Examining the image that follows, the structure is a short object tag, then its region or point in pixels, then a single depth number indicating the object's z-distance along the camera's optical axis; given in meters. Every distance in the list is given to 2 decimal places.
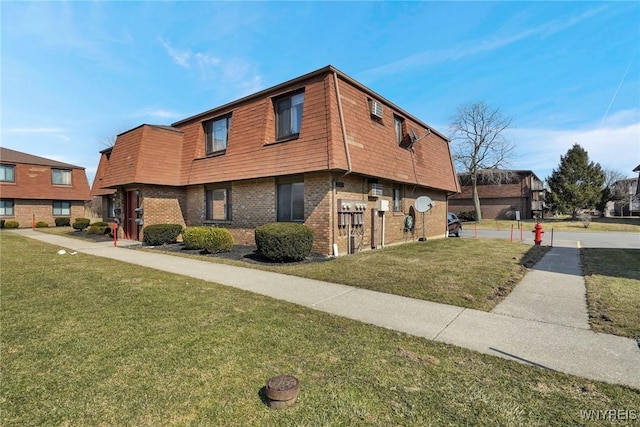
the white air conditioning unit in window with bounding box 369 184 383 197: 12.09
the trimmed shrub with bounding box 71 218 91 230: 20.81
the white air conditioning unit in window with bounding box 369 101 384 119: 12.05
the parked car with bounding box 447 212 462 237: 20.83
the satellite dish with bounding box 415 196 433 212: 14.50
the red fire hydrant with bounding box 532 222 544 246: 14.04
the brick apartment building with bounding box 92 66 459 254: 10.27
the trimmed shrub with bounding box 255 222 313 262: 9.12
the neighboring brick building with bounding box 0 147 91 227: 25.48
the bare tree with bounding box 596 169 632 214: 43.47
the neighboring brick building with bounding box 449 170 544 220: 39.44
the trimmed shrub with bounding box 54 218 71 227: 27.12
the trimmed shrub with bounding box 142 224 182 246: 13.24
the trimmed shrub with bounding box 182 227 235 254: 10.96
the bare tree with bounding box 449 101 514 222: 35.16
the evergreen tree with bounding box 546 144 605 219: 37.14
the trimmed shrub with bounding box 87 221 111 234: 17.78
